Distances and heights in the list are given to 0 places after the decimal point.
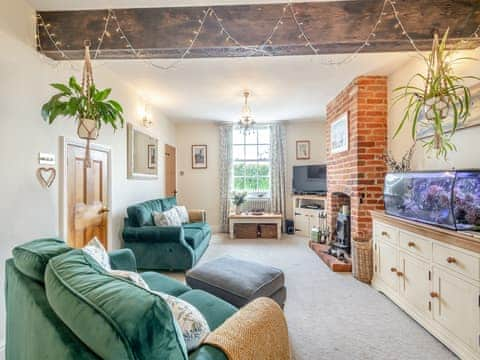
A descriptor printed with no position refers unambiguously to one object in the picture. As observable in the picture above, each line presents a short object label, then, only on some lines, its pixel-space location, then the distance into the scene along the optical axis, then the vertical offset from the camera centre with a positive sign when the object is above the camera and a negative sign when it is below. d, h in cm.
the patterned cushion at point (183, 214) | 454 -56
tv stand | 535 -64
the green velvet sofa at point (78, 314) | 69 -40
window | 625 +48
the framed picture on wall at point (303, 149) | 615 +75
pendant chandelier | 405 +98
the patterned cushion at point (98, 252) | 150 -41
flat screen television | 555 +4
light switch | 218 +21
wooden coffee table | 538 -78
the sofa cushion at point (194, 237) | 358 -77
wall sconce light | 419 +106
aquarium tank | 181 -14
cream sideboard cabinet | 168 -76
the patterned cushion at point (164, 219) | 371 -52
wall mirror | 375 +45
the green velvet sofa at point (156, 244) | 333 -79
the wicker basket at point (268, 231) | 546 -103
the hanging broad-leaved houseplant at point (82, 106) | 202 +60
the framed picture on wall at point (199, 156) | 624 +60
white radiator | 613 -53
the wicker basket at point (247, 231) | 550 -103
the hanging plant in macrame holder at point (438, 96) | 176 +57
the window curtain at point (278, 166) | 604 +35
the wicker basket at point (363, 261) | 304 -94
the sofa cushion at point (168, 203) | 445 -37
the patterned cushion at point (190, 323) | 101 -57
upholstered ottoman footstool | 203 -81
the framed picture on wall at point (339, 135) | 368 +69
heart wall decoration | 218 +6
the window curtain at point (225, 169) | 612 +30
